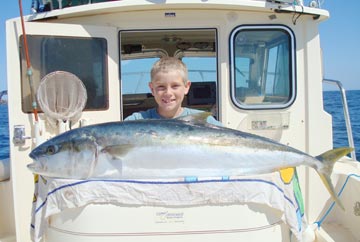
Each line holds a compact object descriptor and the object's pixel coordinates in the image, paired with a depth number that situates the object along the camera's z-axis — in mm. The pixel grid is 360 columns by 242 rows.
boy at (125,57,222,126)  2590
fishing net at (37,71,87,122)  3656
